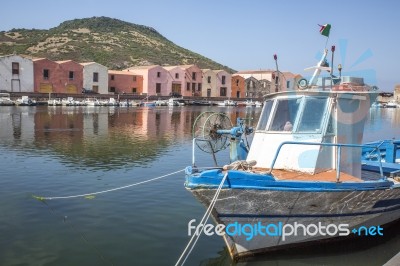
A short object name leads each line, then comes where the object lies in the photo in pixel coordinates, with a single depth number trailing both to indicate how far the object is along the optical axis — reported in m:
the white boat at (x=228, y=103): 97.32
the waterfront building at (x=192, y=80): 101.38
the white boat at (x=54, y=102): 74.62
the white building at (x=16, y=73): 75.25
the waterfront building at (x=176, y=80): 99.12
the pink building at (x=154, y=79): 95.06
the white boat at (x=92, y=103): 77.69
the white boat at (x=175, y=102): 88.81
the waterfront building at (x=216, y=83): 105.88
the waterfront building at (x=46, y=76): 79.72
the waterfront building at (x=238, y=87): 111.54
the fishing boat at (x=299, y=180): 8.38
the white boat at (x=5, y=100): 70.09
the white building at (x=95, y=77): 86.44
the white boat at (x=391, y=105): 128.62
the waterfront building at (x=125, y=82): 92.01
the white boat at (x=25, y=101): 70.75
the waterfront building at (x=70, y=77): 82.75
